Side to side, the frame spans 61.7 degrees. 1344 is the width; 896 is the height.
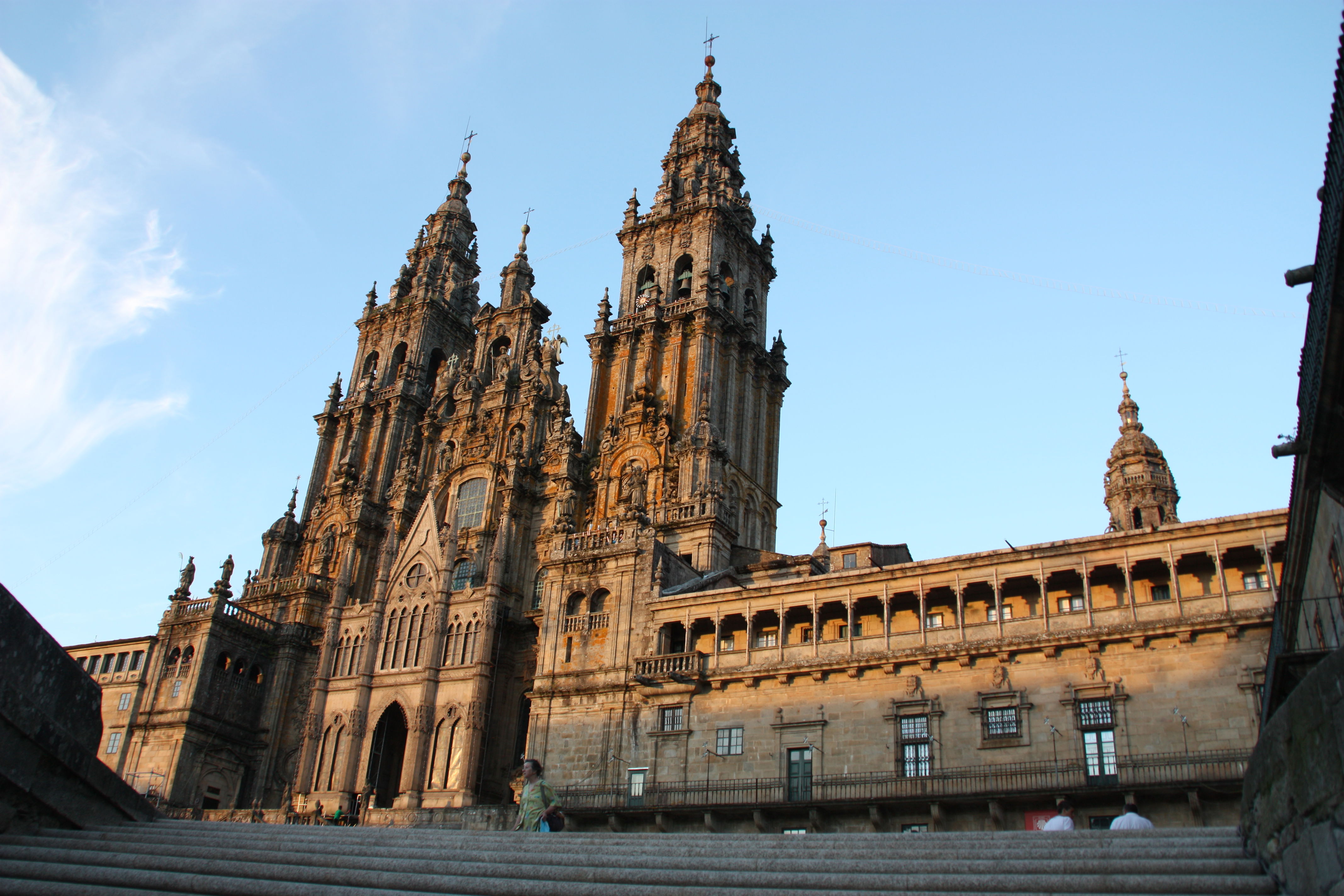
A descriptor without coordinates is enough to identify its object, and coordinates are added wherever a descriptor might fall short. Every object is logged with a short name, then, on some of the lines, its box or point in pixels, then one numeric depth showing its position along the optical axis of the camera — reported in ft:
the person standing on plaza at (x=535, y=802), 61.26
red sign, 96.68
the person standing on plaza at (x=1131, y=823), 53.36
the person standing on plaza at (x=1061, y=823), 58.65
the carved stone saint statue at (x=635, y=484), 148.46
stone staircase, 39.19
